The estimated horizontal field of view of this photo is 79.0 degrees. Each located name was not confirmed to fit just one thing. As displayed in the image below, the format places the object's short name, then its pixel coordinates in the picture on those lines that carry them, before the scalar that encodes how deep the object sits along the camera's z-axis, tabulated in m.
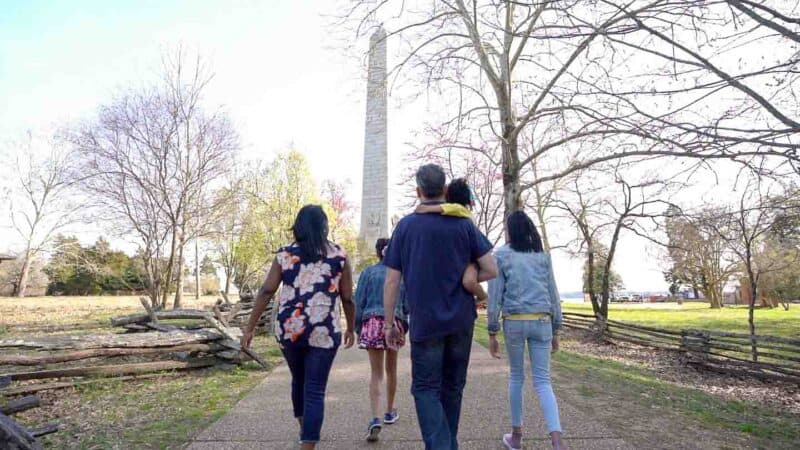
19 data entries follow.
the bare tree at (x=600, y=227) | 15.63
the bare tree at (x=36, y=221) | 24.97
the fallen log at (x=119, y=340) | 5.99
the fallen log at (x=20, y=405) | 4.35
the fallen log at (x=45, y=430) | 3.68
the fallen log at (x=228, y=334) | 7.32
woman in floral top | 3.06
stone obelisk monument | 21.78
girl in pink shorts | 3.84
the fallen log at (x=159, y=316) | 10.24
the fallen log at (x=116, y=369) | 5.93
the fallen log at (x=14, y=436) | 3.01
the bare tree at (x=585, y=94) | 4.57
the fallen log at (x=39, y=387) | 5.52
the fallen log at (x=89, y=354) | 5.64
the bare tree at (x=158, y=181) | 17.36
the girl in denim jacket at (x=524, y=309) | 3.39
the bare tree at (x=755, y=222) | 7.00
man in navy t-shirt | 2.63
